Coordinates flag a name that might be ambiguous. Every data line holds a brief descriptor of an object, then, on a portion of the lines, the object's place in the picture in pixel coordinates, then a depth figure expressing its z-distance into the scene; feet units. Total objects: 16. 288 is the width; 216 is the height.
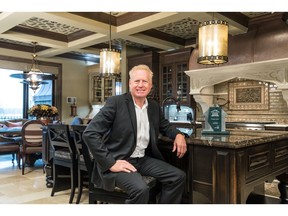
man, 5.50
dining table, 15.08
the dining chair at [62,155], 9.70
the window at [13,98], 21.80
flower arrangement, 15.85
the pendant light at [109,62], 12.41
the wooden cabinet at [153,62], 20.70
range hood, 14.76
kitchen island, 5.23
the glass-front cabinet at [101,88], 23.64
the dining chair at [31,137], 14.71
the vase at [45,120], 15.55
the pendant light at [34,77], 16.07
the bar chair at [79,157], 8.92
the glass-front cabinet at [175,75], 19.48
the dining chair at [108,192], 5.81
